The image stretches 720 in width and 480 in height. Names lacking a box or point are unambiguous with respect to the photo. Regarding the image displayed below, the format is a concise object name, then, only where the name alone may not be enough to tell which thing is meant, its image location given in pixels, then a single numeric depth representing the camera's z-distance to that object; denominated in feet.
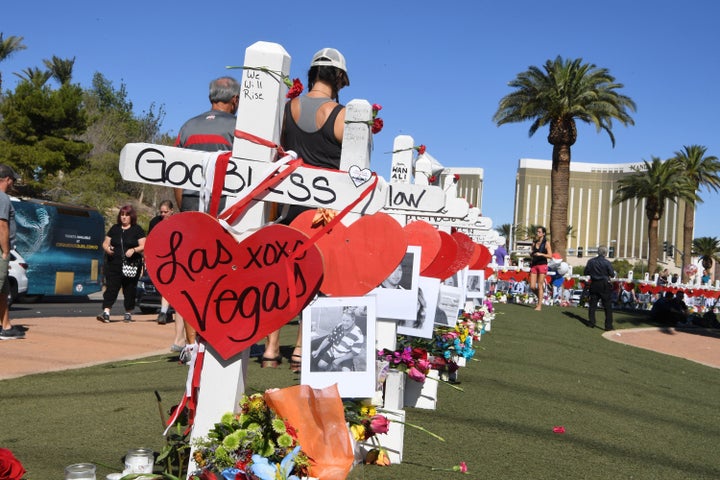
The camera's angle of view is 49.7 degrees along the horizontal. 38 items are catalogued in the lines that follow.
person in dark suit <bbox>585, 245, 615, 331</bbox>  52.90
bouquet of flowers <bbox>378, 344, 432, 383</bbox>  14.66
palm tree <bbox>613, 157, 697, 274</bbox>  165.07
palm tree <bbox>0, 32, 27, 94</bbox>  149.63
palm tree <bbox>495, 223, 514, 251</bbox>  365.88
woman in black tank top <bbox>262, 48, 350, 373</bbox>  15.20
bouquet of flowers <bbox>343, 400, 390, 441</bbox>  10.29
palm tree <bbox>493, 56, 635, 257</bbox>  105.50
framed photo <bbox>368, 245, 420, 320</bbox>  15.26
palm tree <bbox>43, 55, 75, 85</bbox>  159.40
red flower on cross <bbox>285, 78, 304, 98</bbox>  9.94
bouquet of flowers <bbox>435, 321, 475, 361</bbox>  17.93
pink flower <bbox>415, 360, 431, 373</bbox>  14.93
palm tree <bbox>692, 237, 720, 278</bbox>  278.46
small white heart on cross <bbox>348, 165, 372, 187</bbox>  9.63
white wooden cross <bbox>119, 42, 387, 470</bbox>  8.93
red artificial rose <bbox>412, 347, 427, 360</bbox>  15.11
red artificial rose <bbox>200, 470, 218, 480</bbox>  8.02
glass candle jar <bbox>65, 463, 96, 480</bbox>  7.95
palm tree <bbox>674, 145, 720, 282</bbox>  170.30
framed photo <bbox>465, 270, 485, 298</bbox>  31.55
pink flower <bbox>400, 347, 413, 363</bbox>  14.75
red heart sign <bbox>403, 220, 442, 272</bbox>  17.51
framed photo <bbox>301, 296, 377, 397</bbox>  10.34
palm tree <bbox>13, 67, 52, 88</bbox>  129.18
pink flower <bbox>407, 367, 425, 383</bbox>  14.65
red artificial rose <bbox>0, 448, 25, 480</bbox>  7.93
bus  55.98
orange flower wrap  8.72
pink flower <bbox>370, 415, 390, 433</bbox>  10.31
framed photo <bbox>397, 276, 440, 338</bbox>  16.34
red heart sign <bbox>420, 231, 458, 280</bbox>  17.99
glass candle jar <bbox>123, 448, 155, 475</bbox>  8.51
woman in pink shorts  57.16
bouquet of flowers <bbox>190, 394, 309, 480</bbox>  7.87
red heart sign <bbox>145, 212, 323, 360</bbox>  8.73
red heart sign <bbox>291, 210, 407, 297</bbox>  11.80
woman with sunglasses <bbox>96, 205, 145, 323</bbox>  32.32
